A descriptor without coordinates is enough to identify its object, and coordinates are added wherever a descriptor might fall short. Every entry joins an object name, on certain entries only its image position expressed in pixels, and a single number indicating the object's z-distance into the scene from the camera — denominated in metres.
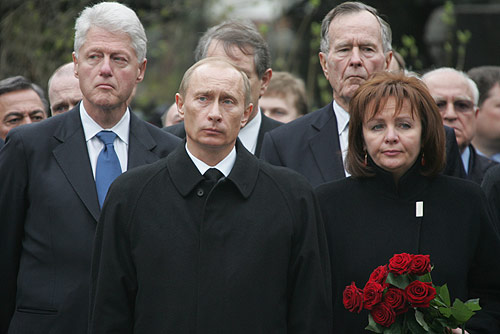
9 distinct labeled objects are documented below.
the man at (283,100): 14.76
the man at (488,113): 14.28
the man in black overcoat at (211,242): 7.30
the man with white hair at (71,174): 8.34
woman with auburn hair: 8.32
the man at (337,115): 9.67
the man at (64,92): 11.86
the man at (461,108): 12.34
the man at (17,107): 12.93
